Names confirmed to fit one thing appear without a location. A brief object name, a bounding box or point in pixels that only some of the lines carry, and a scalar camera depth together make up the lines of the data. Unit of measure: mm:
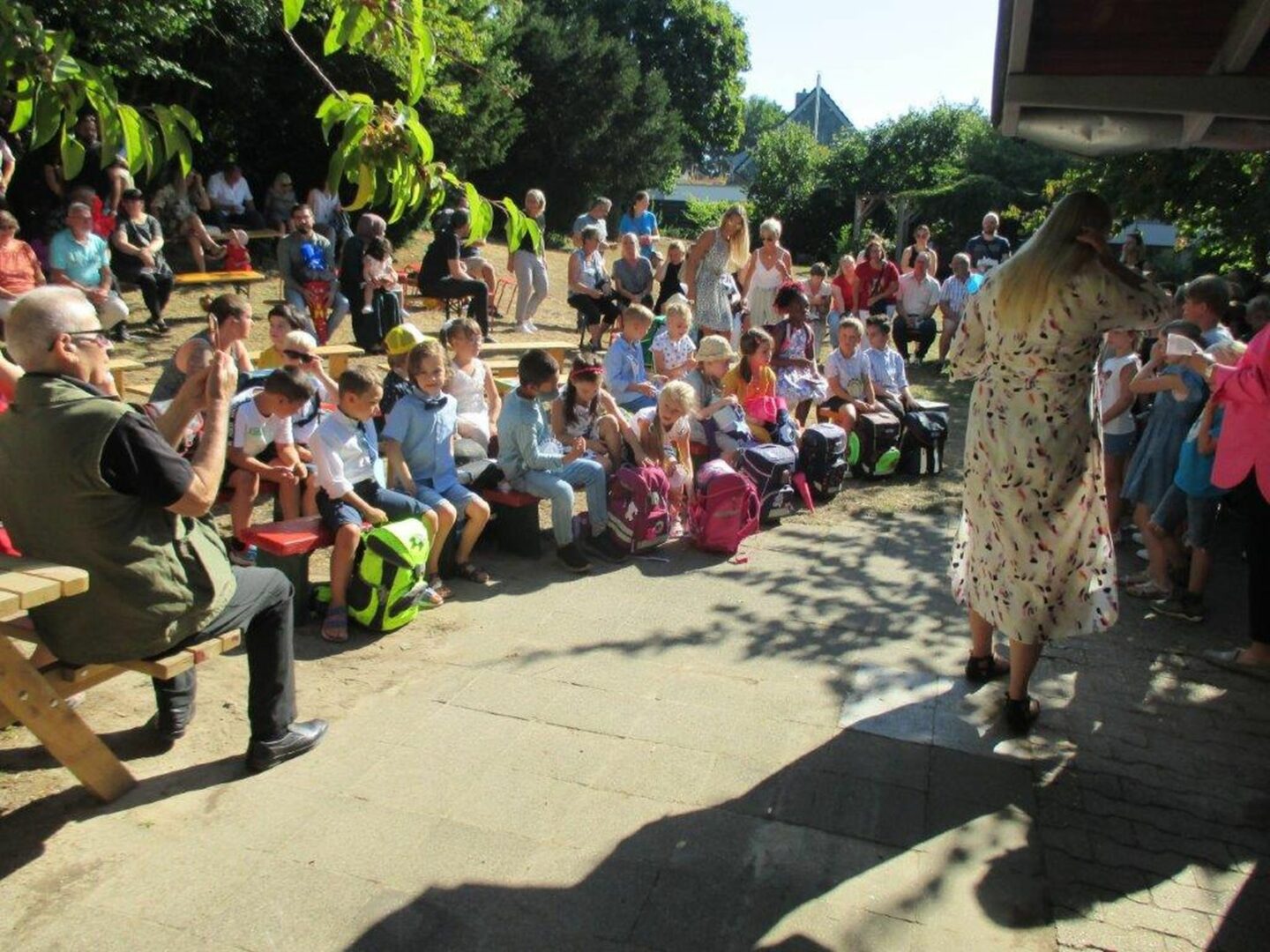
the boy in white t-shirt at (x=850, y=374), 8406
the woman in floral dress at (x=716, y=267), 9977
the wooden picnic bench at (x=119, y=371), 6828
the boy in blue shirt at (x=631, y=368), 7836
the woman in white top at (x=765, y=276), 10805
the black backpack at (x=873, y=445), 8266
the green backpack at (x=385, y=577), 4914
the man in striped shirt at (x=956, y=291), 13539
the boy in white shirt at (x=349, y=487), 4941
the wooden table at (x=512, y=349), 10555
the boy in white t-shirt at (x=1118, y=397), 6090
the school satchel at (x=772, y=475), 7004
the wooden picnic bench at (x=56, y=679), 2955
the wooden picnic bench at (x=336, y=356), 8297
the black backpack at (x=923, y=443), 8461
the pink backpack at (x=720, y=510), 6359
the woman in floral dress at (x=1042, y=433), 3750
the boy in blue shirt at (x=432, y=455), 5582
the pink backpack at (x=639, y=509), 6242
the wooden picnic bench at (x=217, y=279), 11938
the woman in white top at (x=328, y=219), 13953
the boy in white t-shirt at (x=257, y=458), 5547
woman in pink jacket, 4090
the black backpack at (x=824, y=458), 7684
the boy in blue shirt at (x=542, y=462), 6031
